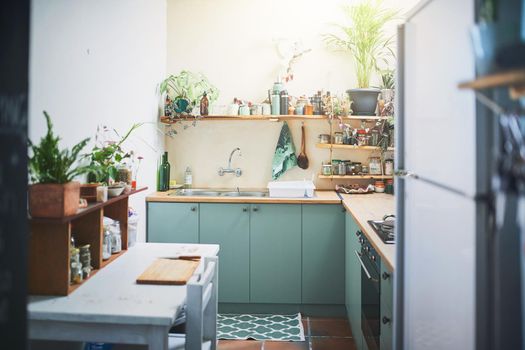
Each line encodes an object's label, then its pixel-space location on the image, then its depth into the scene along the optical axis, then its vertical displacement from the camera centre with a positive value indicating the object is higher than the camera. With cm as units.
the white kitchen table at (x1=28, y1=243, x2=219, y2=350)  154 -45
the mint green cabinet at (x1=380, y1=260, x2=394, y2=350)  188 -52
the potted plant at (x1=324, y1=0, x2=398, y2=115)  387 +124
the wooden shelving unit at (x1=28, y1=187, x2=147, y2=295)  168 -28
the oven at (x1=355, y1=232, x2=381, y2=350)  216 -56
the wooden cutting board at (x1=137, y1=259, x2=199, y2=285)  187 -39
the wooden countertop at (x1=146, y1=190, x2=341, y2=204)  356 -14
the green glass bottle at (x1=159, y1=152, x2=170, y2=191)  404 +7
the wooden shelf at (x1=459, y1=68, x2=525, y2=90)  75 +18
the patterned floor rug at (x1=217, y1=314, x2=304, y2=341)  326 -108
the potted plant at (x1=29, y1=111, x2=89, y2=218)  163 -1
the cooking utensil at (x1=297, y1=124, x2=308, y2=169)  418 +22
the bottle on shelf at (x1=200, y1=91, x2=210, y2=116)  396 +66
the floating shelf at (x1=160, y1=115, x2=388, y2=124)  390 +56
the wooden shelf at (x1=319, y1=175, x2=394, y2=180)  400 +5
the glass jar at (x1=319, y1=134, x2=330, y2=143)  406 +40
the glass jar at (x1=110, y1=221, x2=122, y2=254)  230 -29
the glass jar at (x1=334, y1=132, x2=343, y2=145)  405 +40
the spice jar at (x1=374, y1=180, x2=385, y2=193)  405 -3
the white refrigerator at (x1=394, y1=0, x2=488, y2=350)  107 +0
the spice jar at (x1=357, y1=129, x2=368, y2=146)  397 +40
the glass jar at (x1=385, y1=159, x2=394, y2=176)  397 +15
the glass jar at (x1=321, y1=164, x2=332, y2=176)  408 +11
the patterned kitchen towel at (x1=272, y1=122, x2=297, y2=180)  414 +25
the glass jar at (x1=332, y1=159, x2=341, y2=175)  409 +15
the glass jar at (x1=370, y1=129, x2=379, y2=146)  398 +40
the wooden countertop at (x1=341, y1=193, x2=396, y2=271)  198 -19
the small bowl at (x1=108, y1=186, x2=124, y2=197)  220 -5
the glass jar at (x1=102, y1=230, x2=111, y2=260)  218 -31
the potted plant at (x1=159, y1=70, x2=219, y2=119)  392 +80
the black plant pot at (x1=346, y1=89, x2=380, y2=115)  392 +71
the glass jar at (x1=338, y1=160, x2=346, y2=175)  408 +11
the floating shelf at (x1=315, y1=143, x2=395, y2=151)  394 +31
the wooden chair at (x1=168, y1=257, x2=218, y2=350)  165 -51
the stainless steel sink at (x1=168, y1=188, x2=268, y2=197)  404 -10
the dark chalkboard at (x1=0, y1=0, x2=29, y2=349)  87 +2
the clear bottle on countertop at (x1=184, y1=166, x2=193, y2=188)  418 +3
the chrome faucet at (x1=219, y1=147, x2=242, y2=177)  423 +11
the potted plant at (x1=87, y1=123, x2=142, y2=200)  226 +8
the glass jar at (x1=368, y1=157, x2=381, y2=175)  406 +15
